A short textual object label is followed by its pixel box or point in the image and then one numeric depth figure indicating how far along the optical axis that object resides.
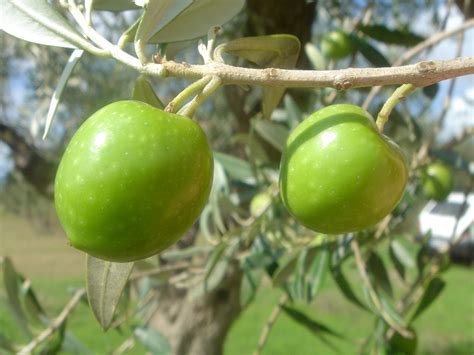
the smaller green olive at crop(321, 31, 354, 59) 0.18
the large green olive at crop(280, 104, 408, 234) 0.07
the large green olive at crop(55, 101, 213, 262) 0.06
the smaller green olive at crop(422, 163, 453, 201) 0.18
